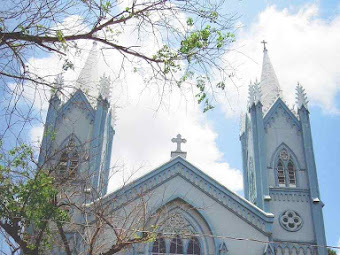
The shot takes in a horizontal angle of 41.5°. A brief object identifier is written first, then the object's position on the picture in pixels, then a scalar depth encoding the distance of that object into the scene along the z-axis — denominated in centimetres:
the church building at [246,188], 1689
